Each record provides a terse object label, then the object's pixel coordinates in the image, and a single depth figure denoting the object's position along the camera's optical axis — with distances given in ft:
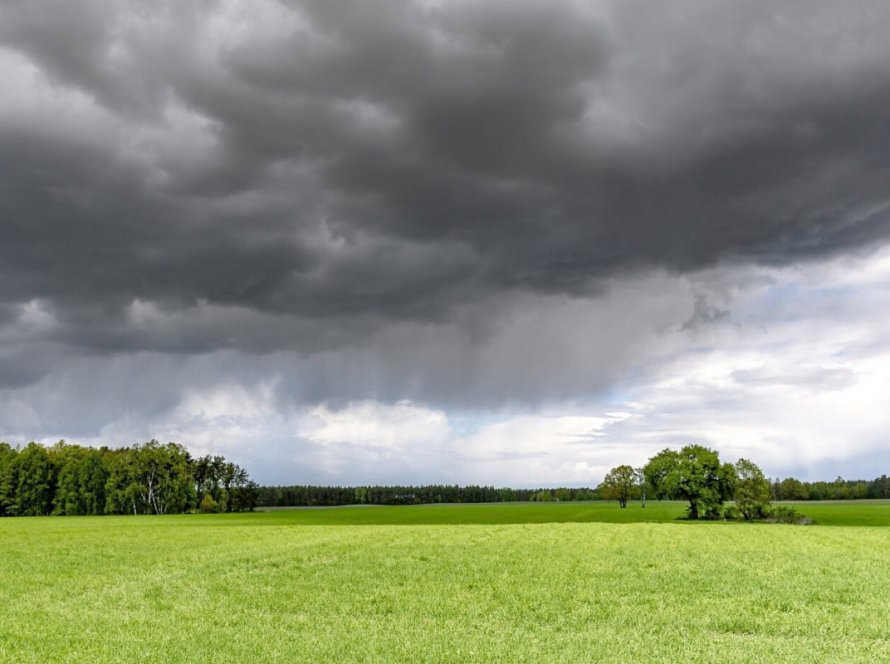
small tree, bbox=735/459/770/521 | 329.52
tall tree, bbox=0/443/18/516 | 527.81
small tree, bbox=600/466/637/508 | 564.71
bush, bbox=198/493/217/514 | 575.79
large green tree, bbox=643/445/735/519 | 339.16
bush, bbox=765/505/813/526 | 324.60
